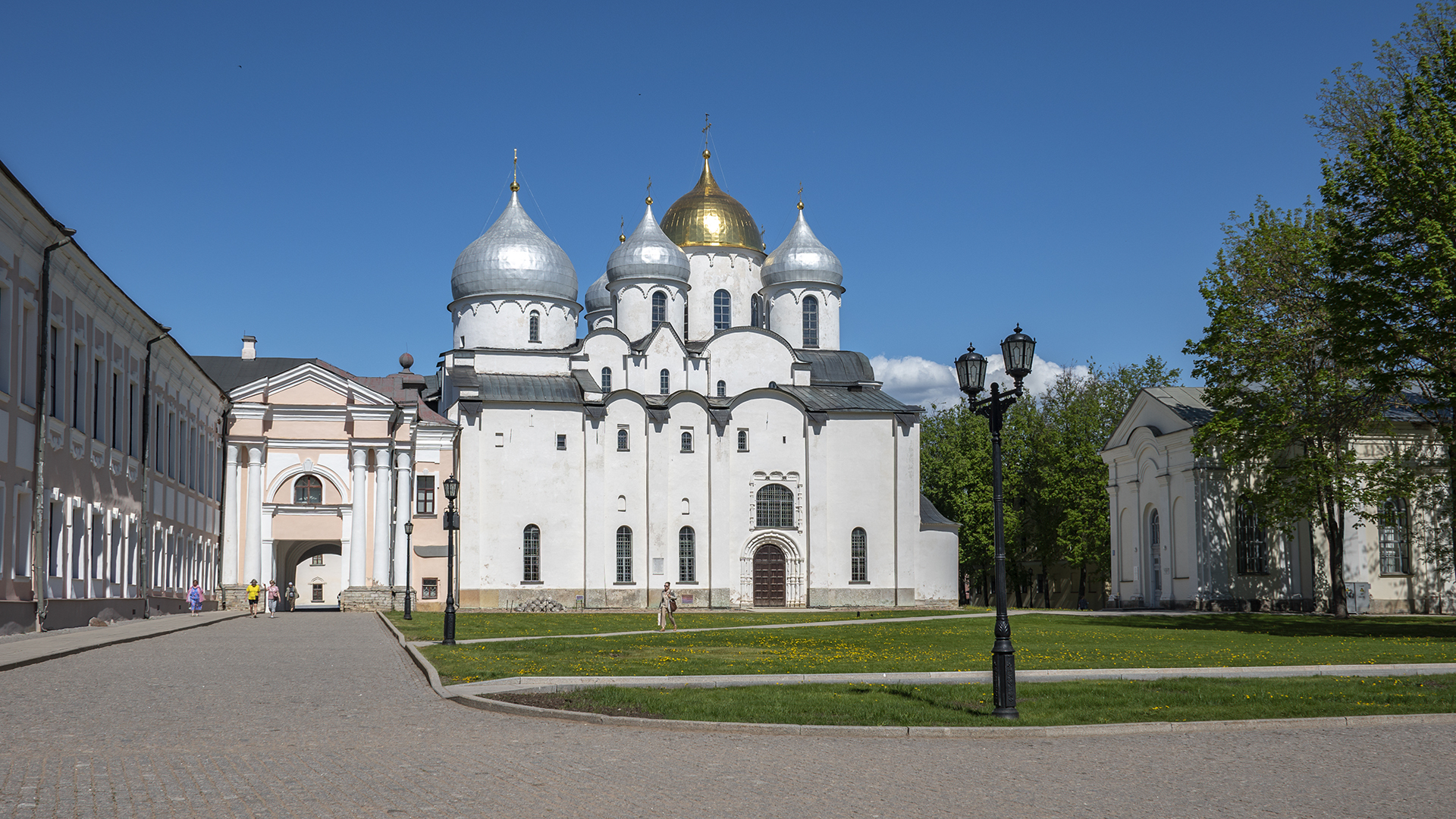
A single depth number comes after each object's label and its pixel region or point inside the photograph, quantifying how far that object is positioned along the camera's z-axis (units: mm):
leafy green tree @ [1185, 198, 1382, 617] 40938
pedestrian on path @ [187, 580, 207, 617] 43531
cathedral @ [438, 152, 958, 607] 56219
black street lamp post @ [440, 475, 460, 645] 29181
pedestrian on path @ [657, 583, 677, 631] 34125
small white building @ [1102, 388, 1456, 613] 48750
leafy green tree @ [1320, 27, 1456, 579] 29422
